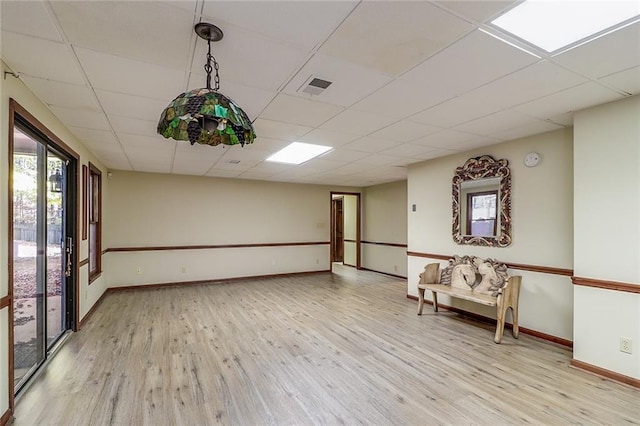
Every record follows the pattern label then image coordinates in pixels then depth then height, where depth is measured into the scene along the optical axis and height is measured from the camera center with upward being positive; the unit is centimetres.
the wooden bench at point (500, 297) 342 -100
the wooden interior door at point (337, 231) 1026 -62
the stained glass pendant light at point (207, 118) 151 +48
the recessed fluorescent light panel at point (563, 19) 152 +102
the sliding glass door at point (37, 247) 242 -33
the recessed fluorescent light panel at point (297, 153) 417 +88
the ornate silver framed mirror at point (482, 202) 393 +15
